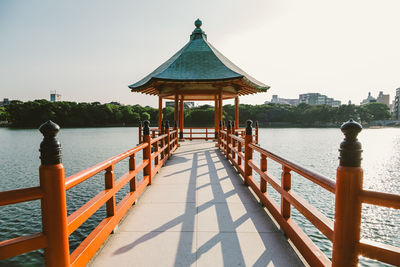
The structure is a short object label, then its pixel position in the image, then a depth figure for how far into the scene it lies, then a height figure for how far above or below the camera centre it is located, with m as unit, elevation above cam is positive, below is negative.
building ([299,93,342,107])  172.12 +15.35
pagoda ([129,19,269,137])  11.40 +1.93
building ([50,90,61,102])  192.23 +17.60
